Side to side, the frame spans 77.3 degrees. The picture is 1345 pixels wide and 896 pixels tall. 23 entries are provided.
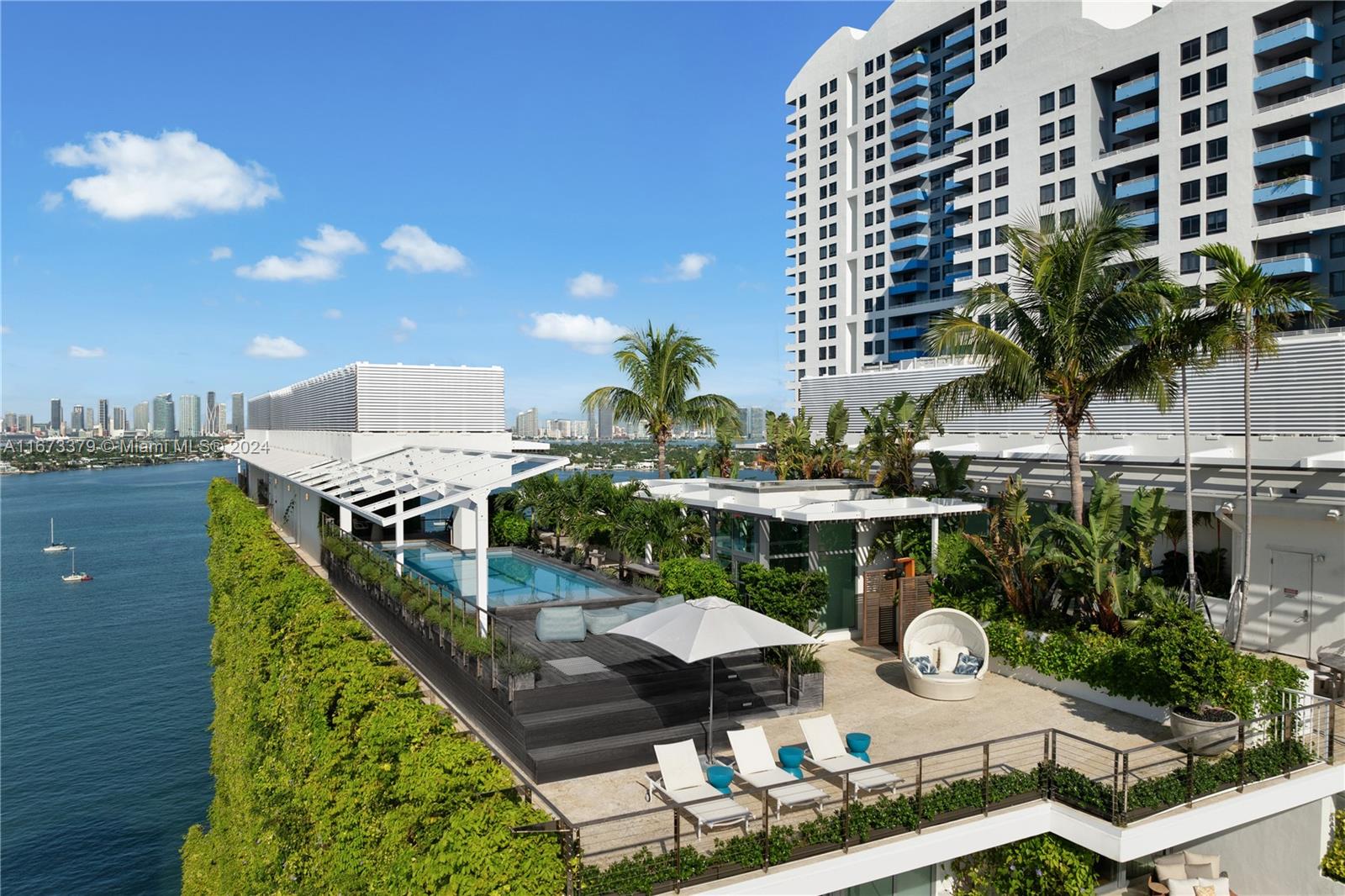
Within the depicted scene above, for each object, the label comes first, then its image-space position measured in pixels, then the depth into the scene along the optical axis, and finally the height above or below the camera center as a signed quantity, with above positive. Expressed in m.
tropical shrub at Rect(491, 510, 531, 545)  27.75 -3.24
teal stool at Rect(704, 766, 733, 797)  10.23 -4.28
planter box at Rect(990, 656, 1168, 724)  13.99 -4.91
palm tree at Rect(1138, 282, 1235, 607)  16.66 +1.72
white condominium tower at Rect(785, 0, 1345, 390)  44.22 +18.42
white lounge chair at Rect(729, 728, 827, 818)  9.93 -4.38
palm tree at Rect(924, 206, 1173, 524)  17.64 +2.04
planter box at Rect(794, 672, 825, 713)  14.38 -4.59
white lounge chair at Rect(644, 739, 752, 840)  9.50 -4.38
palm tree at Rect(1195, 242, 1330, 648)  16.03 +2.25
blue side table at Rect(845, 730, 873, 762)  11.40 -4.33
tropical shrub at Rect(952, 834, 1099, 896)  10.21 -5.49
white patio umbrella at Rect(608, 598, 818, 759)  11.55 -2.93
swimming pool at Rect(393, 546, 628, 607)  18.56 -3.60
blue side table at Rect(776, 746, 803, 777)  10.95 -4.36
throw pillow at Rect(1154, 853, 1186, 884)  11.76 -6.30
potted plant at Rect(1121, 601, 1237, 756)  12.16 -3.80
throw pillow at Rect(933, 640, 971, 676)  16.16 -4.51
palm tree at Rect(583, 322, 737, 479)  27.81 +1.50
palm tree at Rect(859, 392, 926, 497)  23.77 -0.58
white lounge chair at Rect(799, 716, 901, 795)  10.62 -4.38
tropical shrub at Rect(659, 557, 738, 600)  17.19 -3.14
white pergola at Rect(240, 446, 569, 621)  15.79 -1.15
